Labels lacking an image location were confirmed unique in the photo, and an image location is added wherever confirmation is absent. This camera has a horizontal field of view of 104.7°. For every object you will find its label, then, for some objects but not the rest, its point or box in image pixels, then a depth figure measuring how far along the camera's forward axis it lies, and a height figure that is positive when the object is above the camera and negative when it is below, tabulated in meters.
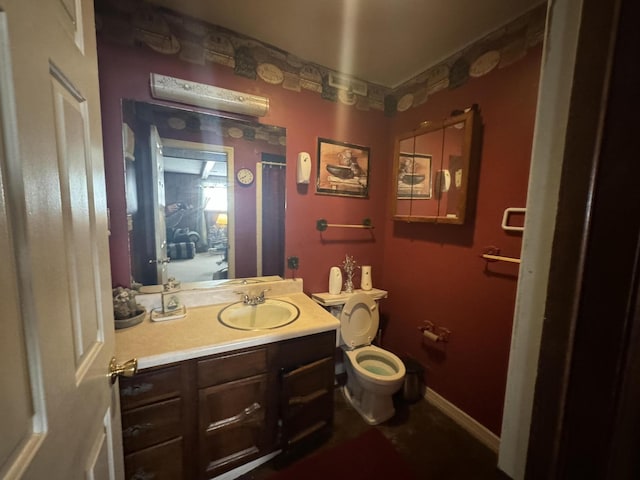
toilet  1.63 -1.07
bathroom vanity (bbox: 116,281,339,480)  1.06 -0.88
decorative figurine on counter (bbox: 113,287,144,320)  1.26 -0.49
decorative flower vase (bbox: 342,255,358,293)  2.05 -0.47
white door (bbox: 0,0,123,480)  0.32 -0.07
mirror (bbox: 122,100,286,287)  1.42 +0.10
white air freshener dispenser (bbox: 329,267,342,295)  1.97 -0.53
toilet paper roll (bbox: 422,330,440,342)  1.79 -0.87
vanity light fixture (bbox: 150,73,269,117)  1.38 +0.69
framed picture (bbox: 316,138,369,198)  1.95 +0.37
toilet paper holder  1.78 -0.86
